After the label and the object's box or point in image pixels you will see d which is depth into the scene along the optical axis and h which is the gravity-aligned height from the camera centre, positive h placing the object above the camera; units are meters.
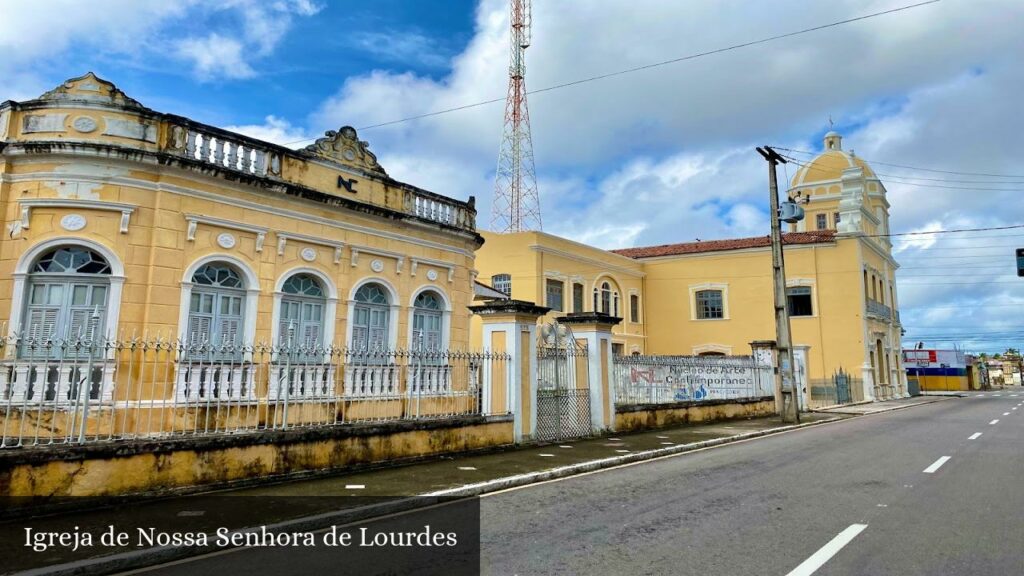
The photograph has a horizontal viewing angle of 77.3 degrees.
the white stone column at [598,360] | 13.10 +0.47
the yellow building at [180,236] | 10.01 +2.54
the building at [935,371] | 56.62 +1.11
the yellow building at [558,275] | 27.34 +4.90
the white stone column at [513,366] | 11.37 +0.30
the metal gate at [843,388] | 28.42 -0.20
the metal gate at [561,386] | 12.27 -0.06
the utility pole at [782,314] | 17.20 +1.88
